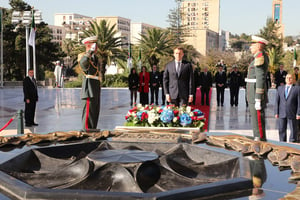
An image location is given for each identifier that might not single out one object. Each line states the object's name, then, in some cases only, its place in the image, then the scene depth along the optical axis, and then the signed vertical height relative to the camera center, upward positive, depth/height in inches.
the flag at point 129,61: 1474.7 +67.6
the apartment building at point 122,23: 4913.4 +748.6
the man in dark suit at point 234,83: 603.8 -5.8
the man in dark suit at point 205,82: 603.5 -4.6
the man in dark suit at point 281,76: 710.1 +6.7
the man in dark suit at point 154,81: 645.9 -3.7
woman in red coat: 606.9 -11.4
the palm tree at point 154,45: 1626.5 +141.6
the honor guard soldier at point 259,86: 206.1 -3.5
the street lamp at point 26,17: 696.4 +112.6
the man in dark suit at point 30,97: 387.2 -19.3
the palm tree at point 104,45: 1481.3 +131.7
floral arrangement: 160.4 -16.1
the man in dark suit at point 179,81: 268.8 -1.4
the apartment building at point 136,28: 5408.5 +718.8
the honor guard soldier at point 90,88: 233.1 -6.3
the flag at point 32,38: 741.3 +75.9
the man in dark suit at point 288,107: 263.1 -18.6
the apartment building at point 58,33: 5118.1 +604.3
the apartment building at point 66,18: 5978.3 +968.1
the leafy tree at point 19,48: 1663.4 +132.7
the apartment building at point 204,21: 4163.4 +753.6
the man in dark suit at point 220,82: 620.4 -4.5
